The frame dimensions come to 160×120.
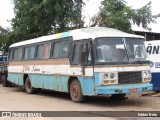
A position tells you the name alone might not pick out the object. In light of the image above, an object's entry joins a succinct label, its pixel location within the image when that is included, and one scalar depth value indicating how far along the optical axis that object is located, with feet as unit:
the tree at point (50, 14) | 83.46
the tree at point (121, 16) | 81.87
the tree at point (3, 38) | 93.69
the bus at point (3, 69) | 79.71
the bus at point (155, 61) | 52.06
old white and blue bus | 42.93
